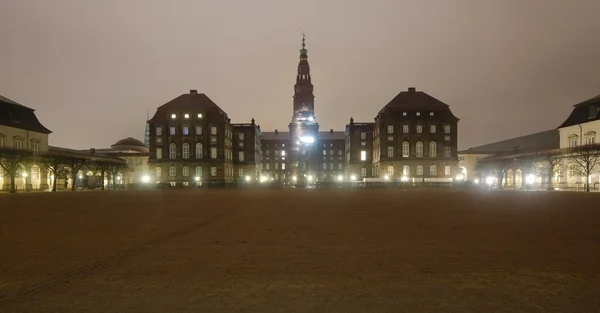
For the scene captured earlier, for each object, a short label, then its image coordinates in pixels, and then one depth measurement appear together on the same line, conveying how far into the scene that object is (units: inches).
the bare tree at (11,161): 1665.8
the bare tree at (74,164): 2015.3
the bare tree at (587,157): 1736.0
